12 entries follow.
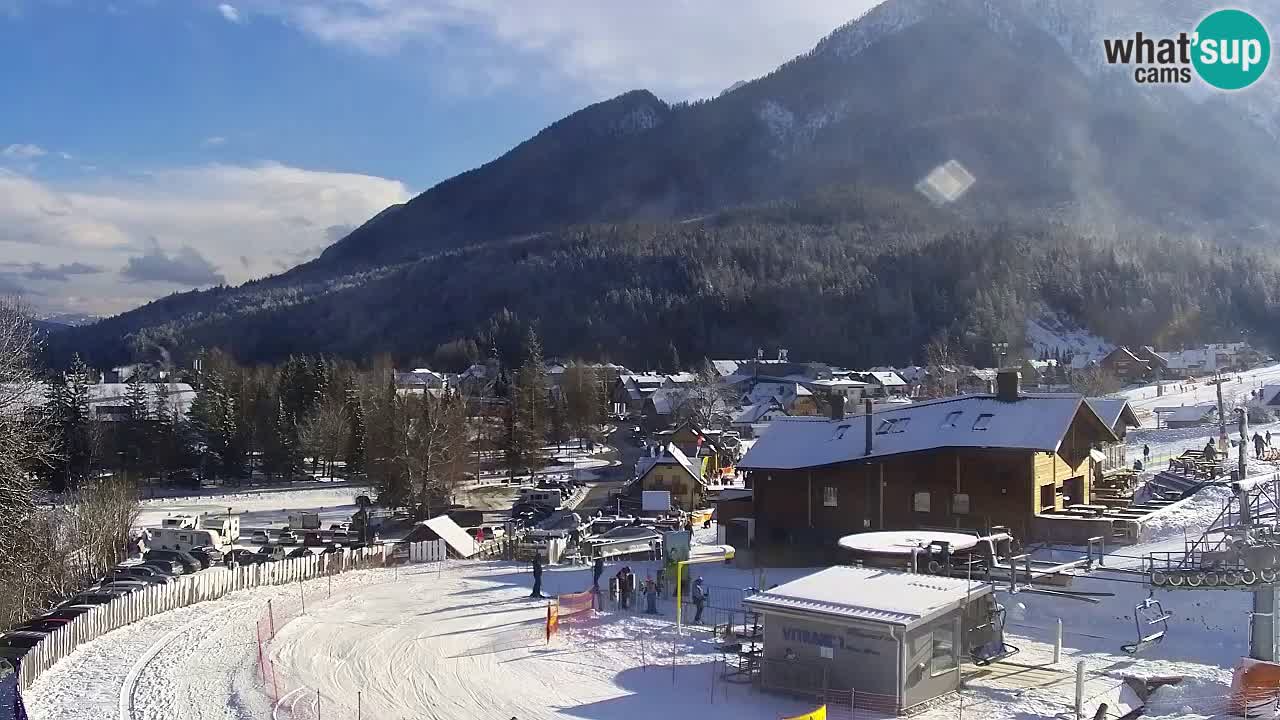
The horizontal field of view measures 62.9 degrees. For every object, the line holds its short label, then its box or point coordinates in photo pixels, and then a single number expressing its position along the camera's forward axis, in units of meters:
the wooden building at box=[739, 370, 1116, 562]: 32.16
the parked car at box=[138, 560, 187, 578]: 39.38
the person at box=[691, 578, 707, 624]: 27.05
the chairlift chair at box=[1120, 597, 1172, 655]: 23.08
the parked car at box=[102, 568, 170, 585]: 36.25
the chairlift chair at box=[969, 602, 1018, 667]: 21.67
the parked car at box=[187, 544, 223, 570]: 43.92
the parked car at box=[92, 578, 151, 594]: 33.59
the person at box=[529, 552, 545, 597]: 30.38
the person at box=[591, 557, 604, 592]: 29.85
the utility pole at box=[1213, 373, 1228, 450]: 49.16
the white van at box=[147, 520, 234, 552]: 47.25
